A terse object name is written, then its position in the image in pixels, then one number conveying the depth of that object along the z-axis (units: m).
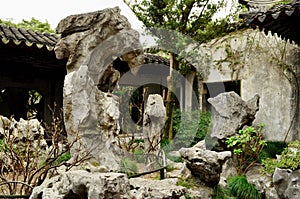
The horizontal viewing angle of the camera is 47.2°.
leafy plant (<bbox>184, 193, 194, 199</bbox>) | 4.07
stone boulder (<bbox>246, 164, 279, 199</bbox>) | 5.23
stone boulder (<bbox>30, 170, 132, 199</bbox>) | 2.28
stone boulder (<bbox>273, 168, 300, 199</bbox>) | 4.53
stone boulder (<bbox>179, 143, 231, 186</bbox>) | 4.29
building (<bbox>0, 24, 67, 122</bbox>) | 7.11
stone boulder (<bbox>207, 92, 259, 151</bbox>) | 7.10
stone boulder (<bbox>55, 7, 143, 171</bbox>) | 4.28
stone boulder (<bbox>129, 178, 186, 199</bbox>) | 2.86
